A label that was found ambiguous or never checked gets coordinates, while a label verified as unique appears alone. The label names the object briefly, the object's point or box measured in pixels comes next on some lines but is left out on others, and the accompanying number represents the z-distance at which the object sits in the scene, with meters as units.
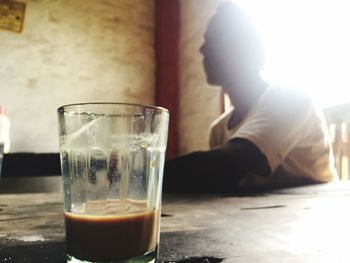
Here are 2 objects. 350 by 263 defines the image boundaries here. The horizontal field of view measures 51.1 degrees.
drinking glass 0.32
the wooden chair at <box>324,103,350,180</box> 1.88
